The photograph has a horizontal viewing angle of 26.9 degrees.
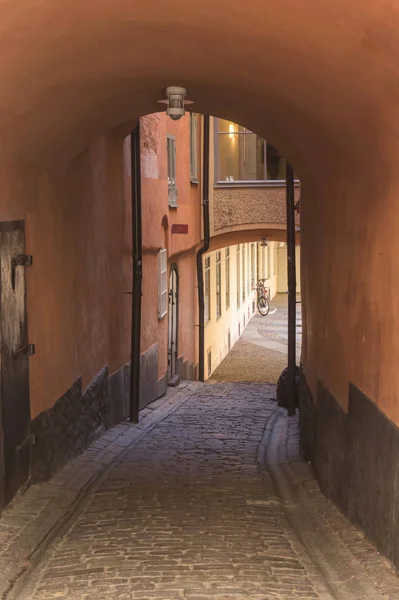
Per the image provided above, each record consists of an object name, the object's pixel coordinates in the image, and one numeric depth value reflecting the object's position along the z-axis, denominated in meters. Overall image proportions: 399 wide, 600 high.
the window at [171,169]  15.36
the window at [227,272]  23.94
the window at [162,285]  13.94
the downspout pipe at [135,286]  11.11
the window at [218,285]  22.03
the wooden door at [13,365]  6.20
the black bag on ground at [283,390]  12.63
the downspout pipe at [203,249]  17.47
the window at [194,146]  17.39
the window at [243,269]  28.77
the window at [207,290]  19.94
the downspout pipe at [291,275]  11.52
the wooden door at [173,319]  15.73
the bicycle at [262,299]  31.88
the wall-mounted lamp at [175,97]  6.48
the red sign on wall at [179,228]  15.30
